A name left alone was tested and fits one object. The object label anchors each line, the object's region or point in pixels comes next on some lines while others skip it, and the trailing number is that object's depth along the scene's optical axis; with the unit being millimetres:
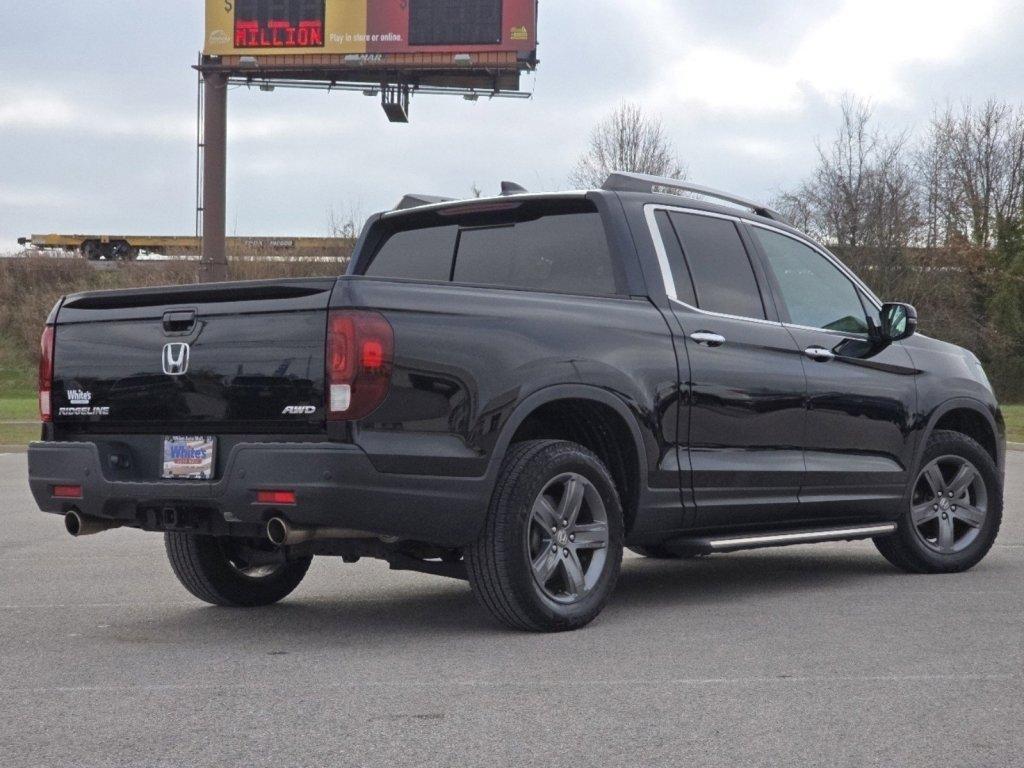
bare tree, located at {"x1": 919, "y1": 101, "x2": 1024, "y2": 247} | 63719
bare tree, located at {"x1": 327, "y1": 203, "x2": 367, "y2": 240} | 52000
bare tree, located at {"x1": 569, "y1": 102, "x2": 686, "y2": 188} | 47312
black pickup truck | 5898
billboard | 41281
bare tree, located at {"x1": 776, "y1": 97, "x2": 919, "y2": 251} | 52688
